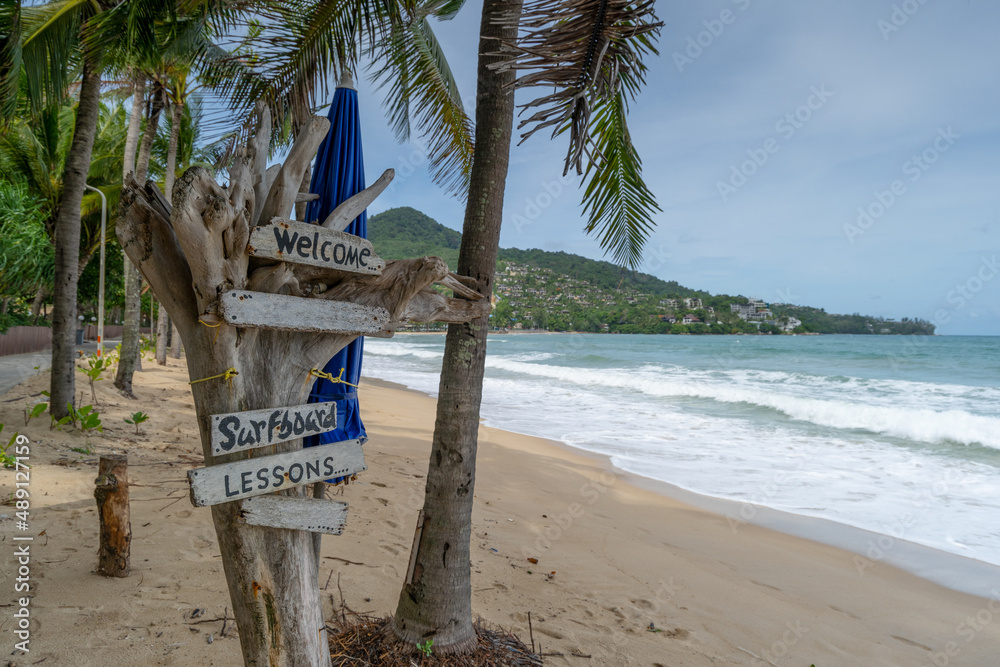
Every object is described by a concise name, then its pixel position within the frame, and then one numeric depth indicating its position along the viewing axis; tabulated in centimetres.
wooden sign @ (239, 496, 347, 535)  189
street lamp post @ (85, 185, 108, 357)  1200
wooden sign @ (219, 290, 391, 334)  175
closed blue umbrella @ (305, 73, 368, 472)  249
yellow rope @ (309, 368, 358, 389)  212
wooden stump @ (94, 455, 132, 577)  318
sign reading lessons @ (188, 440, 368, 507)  175
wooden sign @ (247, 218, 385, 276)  181
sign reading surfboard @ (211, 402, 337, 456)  181
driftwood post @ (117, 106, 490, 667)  174
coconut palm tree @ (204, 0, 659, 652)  253
